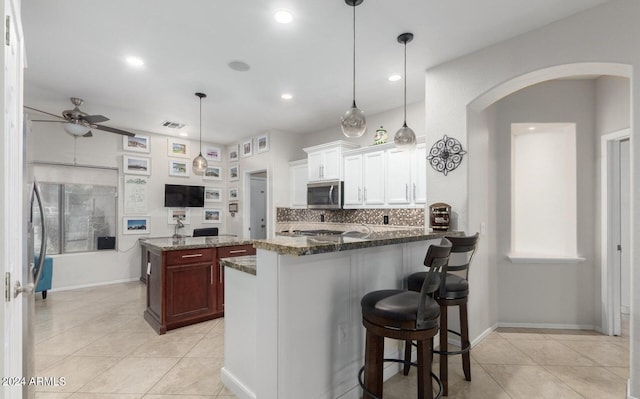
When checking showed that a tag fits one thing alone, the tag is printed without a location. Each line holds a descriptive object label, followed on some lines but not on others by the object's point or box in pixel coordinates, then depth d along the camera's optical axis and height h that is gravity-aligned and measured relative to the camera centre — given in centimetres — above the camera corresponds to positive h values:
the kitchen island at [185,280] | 326 -89
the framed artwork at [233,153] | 691 +110
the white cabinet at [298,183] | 579 +35
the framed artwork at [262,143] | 600 +115
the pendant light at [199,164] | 434 +52
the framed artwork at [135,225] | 576 -46
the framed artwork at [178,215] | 632 -29
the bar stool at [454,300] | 217 -72
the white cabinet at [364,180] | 450 +32
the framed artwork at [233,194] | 686 +16
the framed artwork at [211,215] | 682 -32
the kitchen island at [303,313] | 171 -70
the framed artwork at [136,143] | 578 +111
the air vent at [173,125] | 546 +139
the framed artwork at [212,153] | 686 +109
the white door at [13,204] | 105 -1
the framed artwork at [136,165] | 577 +69
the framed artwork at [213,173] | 688 +63
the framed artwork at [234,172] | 681 +64
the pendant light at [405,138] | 295 +60
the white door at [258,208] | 682 -16
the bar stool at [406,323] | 161 -66
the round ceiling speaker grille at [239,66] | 327 +147
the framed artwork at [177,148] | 634 +112
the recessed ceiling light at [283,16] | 241 +148
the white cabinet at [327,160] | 502 +69
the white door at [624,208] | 326 -8
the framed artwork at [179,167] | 636 +71
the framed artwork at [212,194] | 686 +16
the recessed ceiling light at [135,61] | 314 +146
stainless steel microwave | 501 +10
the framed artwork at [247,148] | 644 +113
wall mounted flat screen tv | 622 +11
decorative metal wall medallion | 300 +47
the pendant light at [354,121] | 246 +64
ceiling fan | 383 +101
